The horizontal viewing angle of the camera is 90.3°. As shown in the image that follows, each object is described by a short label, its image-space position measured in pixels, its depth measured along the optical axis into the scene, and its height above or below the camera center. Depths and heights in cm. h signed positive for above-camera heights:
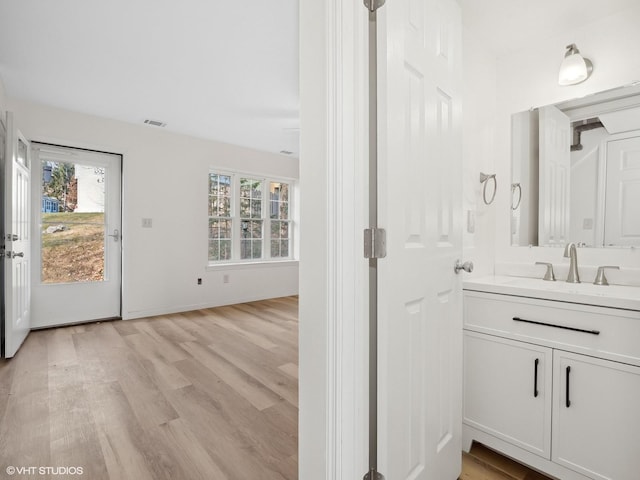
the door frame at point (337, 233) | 94 +1
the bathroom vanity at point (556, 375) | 121 -60
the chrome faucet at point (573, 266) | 171 -16
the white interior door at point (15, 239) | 270 -4
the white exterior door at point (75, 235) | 359 -1
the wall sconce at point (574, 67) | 174 +94
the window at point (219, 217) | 489 +28
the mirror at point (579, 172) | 162 +36
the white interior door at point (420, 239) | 97 -1
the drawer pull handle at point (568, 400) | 132 -68
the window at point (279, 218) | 558 +31
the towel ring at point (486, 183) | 192 +33
